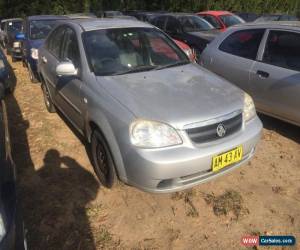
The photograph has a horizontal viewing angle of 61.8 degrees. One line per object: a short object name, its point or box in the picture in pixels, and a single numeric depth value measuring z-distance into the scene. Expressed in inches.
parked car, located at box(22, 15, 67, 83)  220.0
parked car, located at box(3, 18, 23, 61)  315.8
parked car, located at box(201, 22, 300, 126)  128.9
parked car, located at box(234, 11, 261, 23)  434.9
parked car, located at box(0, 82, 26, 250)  55.2
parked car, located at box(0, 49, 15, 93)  194.1
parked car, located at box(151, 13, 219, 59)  258.6
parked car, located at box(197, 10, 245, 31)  356.7
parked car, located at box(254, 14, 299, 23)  391.0
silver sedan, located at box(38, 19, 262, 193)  82.8
